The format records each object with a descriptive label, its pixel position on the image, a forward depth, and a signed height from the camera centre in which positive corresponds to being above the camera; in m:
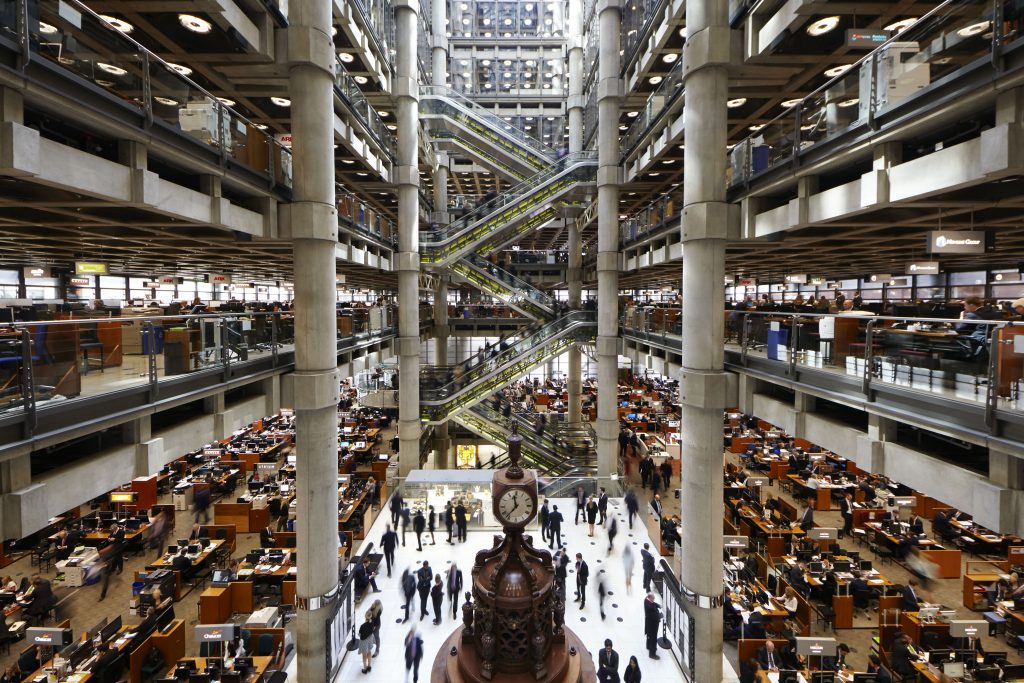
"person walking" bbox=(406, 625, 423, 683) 8.95 -5.68
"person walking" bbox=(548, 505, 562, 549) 13.60 -5.44
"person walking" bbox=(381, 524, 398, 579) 12.66 -5.42
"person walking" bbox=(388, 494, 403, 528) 14.18 -5.21
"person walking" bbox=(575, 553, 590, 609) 11.54 -5.85
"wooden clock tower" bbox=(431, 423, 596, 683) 4.57 -2.70
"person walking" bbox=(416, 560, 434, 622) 10.93 -5.53
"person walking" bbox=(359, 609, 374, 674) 9.68 -6.04
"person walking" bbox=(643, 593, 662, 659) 10.02 -5.91
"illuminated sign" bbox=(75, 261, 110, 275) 10.97 +1.15
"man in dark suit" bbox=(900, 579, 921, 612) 11.25 -6.22
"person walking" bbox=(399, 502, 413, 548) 14.16 -5.41
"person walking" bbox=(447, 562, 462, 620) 11.02 -5.63
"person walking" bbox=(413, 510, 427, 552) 13.75 -5.43
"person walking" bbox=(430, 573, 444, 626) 10.86 -5.75
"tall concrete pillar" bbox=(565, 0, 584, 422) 25.11 +10.62
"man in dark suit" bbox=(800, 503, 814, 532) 15.09 -5.91
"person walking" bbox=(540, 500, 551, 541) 14.21 -5.60
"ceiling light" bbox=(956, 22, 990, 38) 4.86 +2.65
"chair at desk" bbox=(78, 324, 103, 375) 5.69 -0.21
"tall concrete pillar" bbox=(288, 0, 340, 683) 9.22 -0.05
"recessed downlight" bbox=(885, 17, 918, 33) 8.85 +4.90
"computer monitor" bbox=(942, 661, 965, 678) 9.35 -6.34
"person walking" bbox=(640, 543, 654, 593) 11.99 -5.87
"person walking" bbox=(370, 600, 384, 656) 10.03 -5.76
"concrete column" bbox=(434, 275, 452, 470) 28.02 -1.59
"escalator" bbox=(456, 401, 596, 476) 21.84 -5.48
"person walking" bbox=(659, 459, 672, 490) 20.06 -5.99
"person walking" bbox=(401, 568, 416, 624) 10.74 -5.44
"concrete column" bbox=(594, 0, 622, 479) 18.53 +3.00
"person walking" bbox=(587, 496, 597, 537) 14.85 -5.52
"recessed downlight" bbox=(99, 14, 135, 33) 8.10 +4.69
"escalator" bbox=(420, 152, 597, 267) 19.83 +4.06
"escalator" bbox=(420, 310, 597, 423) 20.17 -2.09
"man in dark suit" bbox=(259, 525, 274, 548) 14.59 -6.06
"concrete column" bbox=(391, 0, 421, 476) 18.17 +3.07
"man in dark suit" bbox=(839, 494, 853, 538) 15.89 -6.11
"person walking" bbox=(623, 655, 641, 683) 8.53 -5.80
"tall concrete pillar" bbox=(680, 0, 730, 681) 9.44 +0.32
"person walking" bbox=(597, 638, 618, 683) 8.41 -5.69
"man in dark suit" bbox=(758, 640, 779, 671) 9.62 -6.34
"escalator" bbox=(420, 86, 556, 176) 21.48 +7.90
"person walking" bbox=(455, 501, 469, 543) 14.09 -5.43
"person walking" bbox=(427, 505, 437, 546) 14.09 -5.43
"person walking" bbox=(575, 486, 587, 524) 15.58 -5.50
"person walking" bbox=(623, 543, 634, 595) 12.30 -5.84
